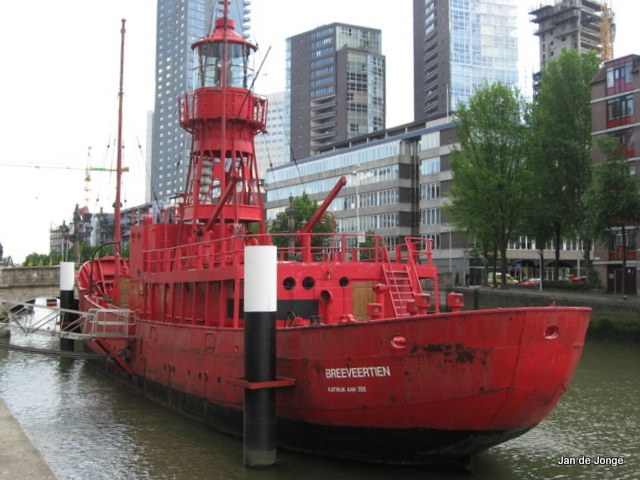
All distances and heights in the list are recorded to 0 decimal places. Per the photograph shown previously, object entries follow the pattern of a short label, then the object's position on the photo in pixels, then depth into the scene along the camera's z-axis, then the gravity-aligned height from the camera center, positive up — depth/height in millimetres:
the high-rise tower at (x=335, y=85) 155750 +43762
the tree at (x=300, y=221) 58406 +4350
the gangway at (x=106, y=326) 22516 -1991
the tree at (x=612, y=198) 40344 +4342
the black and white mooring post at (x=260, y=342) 13430 -1462
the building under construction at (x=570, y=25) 139125 +51480
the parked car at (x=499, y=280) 70750 -1062
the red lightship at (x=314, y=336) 12234 -1426
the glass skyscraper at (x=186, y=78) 190750 +55982
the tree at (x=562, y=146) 51406 +9517
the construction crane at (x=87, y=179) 112312 +15079
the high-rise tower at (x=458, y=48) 141875 +48083
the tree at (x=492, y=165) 50875 +8137
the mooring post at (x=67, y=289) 33656 -1016
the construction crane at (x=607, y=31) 130375 +47585
